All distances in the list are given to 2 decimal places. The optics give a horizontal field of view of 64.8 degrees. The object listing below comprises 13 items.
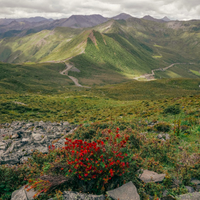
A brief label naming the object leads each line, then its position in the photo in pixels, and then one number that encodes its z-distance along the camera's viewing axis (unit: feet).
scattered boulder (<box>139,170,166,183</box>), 20.82
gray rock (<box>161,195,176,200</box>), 16.87
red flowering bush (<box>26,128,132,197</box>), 18.06
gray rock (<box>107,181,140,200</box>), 16.98
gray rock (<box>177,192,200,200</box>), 16.39
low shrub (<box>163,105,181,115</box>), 54.16
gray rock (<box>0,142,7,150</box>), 34.56
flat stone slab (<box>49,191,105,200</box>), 16.85
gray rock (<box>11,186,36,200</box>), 18.46
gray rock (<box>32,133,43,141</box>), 41.21
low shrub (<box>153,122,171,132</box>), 39.99
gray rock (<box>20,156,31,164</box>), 28.00
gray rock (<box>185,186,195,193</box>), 18.90
